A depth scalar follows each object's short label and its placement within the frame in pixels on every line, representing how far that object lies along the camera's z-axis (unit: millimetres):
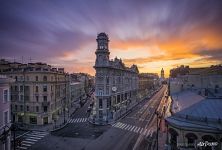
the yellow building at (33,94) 30665
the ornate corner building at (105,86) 33816
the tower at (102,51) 33664
